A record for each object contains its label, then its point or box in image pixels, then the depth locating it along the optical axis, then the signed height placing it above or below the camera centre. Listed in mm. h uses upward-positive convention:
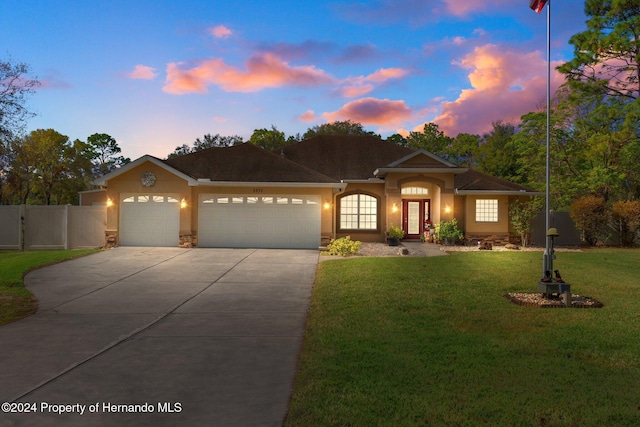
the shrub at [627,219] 21141 +72
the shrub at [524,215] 21734 +237
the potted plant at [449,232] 21281 -631
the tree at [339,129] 47925 +9996
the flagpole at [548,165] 9625 +1265
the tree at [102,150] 58969 +9506
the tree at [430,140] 43594 +8048
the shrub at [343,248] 17688 -1205
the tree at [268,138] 41500 +7658
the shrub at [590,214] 21375 +307
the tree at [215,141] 53994 +9632
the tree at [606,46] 21281 +8706
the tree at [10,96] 18422 +5146
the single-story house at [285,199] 19219 +910
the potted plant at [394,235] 20922 -795
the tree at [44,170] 30638 +3526
